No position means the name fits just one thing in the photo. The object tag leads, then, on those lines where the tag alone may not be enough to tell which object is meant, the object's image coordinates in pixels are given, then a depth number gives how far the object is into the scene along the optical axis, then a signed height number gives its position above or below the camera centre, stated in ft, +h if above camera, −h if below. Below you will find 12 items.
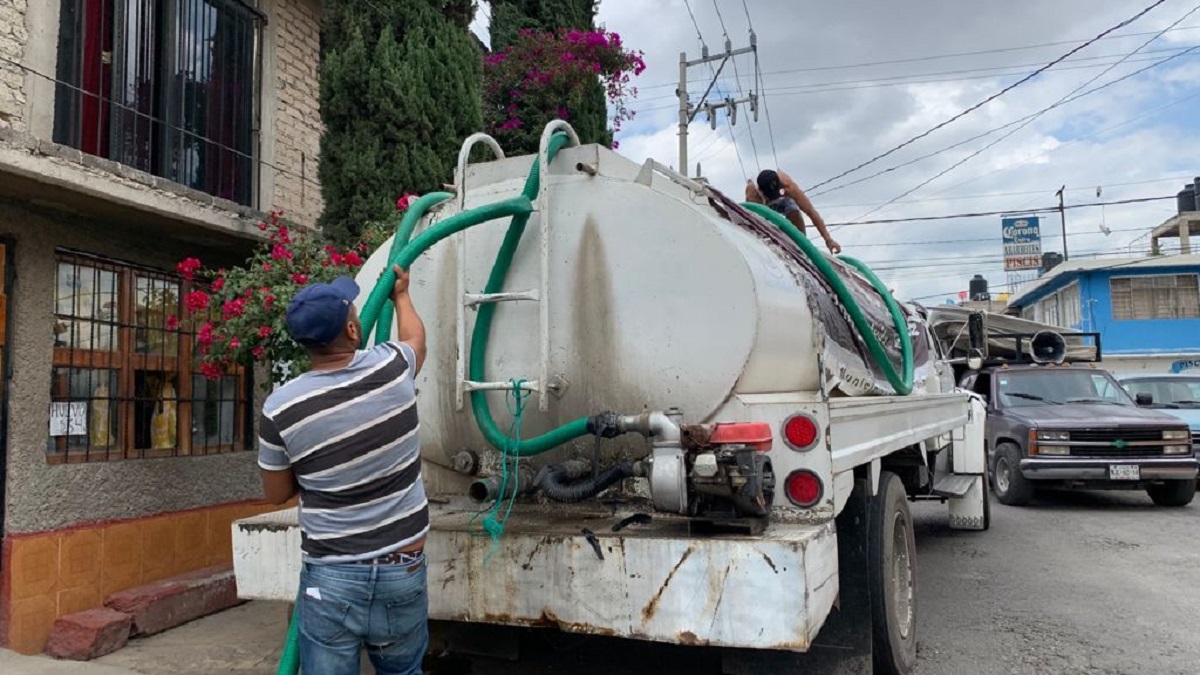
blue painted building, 88.89 +6.65
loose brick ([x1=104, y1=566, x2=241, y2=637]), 17.74 -4.46
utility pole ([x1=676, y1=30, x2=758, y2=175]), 65.87 +24.05
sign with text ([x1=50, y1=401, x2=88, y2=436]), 17.97 -0.41
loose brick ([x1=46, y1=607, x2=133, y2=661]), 16.53 -4.72
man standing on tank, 20.39 +4.55
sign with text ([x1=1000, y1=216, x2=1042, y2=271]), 116.67 +18.20
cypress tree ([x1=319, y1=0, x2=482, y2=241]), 23.00 +7.91
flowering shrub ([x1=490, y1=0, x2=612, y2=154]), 32.91 +15.80
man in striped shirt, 8.00 -0.89
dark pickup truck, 31.96 -3.02
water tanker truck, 9.41 -0.55
